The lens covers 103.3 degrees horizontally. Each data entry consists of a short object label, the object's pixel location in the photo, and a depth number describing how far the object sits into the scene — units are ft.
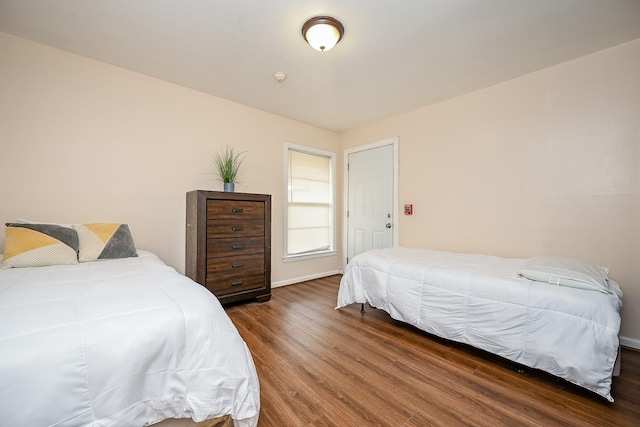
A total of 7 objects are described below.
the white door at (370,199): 12.40
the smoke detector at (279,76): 8.41
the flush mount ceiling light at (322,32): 6.03
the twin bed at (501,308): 4.75
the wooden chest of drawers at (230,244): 8.47
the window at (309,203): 12.76
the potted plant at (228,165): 9.71
